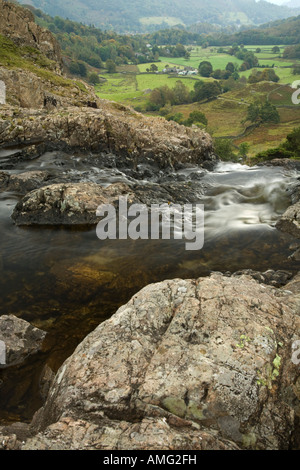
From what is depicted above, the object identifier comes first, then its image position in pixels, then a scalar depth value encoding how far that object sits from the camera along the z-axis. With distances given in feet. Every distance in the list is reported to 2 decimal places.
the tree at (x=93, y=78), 603.22
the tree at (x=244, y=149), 269.64
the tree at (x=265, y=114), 401.49
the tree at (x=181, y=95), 552.41
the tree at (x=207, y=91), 538.88
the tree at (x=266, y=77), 599.98
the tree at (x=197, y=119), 408.46
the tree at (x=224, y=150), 236.84
